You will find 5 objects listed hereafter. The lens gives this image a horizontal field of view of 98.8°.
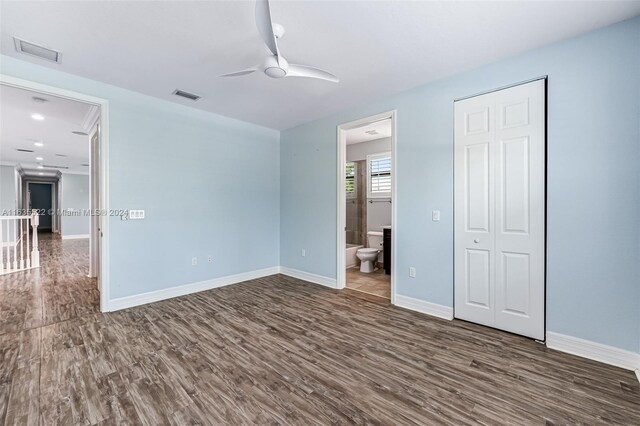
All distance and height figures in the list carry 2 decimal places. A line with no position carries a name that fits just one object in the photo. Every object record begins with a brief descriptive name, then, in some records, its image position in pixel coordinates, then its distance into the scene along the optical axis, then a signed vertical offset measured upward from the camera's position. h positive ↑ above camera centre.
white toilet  5.18 -0.91
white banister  4.98 -1.06
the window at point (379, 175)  5.95 +0.77
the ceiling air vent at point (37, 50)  2.39 +1.45
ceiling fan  1.72 +1.17
